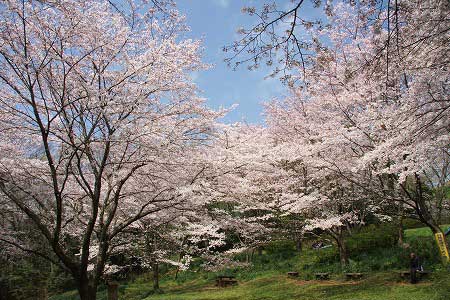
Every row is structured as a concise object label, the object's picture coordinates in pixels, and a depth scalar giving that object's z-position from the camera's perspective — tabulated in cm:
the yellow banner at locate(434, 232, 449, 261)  898
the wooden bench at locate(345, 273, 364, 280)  1133
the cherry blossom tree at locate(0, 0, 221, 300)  541
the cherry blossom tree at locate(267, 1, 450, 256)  562
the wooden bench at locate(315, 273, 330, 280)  1235
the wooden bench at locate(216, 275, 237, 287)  1455
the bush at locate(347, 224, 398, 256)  1479
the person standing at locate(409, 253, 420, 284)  980
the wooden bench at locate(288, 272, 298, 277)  1373
